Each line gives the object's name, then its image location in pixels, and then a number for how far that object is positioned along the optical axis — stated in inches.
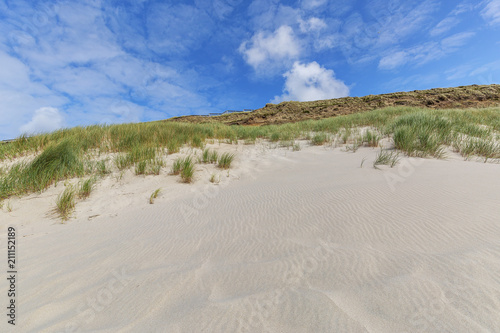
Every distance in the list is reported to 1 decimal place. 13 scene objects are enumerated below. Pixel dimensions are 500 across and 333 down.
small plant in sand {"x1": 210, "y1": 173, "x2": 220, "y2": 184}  143.4
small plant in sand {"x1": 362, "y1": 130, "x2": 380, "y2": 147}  191.0
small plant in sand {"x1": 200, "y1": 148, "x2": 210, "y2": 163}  180.4
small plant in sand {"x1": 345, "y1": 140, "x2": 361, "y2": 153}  191.6
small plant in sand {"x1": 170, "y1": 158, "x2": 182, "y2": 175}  149.3
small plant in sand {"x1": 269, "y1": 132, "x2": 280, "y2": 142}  300.9
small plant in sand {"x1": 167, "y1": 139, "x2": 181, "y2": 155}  193.6
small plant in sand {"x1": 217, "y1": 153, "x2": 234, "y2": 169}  172.4
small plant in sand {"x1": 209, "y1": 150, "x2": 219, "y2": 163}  182.9
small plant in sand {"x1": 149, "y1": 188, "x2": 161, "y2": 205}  111.9
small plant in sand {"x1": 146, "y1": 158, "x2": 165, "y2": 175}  147.1
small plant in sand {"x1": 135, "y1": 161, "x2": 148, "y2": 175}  144.3
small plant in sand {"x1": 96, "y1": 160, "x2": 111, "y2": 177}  142.3
